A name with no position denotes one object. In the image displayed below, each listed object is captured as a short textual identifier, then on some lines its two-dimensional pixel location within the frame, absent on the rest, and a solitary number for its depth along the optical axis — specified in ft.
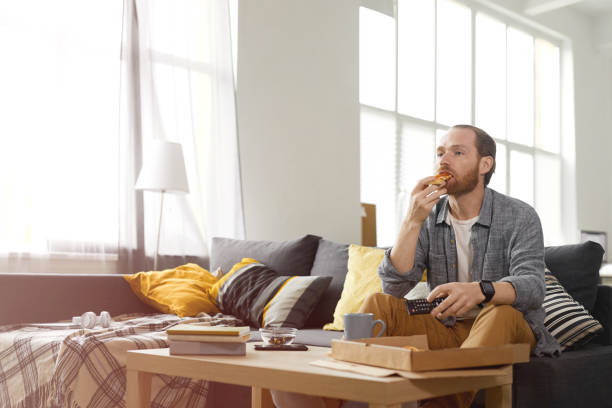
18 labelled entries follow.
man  5.67
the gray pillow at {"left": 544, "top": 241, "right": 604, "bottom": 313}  7.21
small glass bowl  5.70
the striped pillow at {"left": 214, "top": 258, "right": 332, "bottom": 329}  9.04
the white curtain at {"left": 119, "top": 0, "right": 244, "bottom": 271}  12.55
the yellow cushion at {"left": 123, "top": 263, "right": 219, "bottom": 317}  9.52
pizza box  4.07
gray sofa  5.70
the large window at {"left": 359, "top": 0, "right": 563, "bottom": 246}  18.90
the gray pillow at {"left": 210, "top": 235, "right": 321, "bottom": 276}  10.30
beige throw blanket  6.81
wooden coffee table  3.89
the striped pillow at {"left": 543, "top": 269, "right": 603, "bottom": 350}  6.57
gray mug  4.97
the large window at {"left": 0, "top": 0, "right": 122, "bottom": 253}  11.17
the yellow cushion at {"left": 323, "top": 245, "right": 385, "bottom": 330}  8.80
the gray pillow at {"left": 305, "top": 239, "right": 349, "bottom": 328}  9.54
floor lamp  11.55
